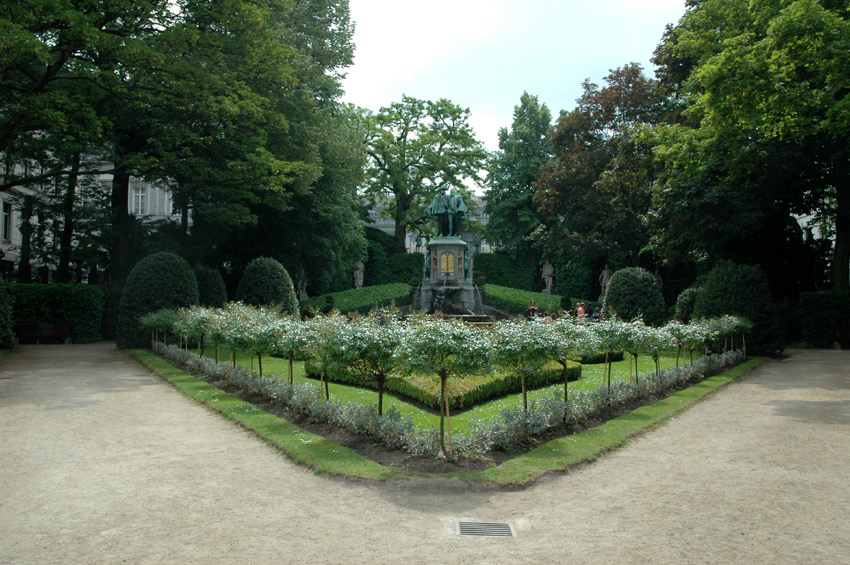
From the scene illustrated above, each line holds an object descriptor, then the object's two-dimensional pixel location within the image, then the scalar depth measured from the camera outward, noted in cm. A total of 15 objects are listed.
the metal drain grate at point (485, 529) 533
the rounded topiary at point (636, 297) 2147
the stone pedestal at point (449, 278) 2870
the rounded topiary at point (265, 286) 2172
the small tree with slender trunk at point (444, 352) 731
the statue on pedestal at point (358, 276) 4500
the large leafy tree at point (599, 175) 3120
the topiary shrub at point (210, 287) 2391
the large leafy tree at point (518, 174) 4556
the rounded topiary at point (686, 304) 2177
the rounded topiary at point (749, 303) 1892
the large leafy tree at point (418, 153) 4569
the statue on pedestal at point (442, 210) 2984
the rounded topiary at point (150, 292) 2092
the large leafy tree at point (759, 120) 1581
